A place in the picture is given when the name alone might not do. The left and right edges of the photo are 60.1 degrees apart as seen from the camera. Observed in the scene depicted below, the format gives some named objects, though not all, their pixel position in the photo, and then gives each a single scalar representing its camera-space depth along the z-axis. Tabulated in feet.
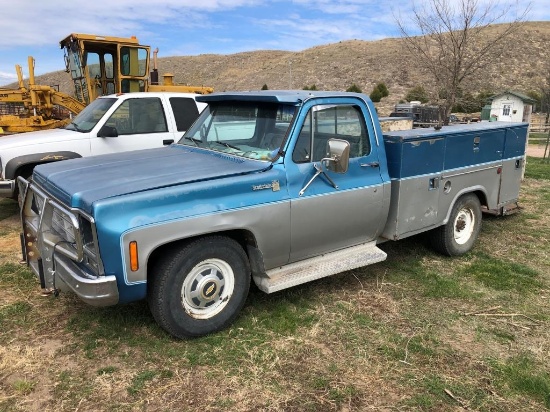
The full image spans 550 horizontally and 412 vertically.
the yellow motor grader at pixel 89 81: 35.60
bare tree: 36.50
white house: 90.56
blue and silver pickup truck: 11.16
